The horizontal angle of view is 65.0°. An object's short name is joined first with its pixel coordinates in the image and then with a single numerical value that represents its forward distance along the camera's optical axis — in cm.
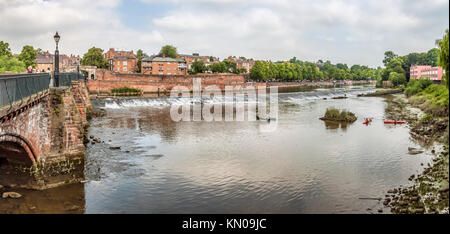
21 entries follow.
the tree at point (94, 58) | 10012
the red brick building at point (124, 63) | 11406
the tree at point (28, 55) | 9556
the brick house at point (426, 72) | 9501
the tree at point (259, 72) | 12575
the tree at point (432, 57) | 13652
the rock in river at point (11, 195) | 1684
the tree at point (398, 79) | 11144
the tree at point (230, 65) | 13329
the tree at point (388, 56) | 18725
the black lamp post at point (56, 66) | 1966
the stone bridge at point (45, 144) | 1692
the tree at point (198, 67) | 11662
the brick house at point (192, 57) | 14780
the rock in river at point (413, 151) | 2638
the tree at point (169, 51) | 13912
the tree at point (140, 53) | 16929
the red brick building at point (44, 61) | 10788
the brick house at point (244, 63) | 17660
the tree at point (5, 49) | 8415
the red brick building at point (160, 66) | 11331
